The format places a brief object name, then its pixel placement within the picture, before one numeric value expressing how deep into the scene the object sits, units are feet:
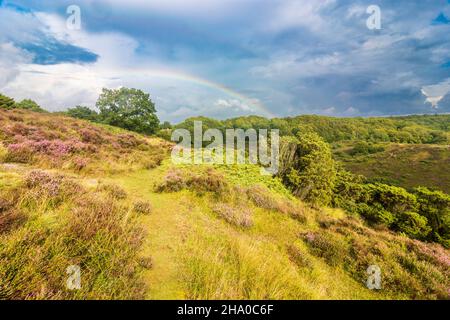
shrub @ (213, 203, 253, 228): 21.36
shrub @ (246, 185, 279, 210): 28.43
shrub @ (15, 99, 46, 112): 145.73
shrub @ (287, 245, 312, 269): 16.34
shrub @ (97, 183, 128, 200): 20.35
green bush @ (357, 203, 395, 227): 42.01
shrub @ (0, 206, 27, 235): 10.66
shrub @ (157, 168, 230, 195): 28.40
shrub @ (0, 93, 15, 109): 61.63
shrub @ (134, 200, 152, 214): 18.97
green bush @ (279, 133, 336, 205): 45.88
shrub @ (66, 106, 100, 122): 139.87
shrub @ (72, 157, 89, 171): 28.77
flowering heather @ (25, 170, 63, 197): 16.17
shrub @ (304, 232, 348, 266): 18.21
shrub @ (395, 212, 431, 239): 38.37
